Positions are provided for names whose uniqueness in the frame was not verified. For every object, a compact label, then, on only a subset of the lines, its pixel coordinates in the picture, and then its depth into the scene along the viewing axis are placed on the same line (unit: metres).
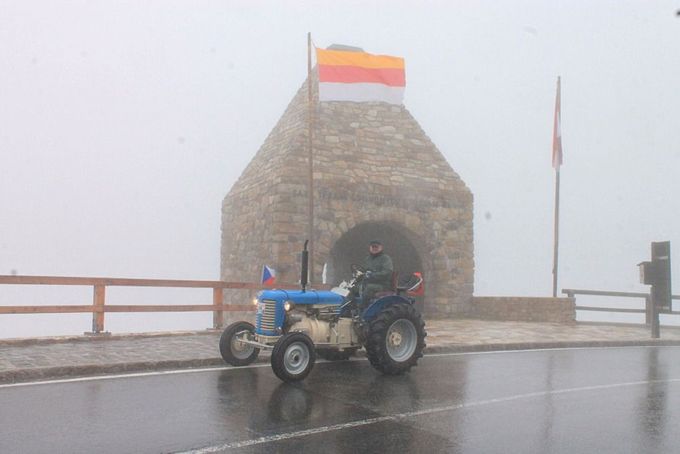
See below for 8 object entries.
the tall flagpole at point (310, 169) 13.80
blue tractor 7.57
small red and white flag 19.83
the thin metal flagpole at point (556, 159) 18.89
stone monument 16.12
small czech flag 8.60
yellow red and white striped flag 14.17
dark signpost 14.04
